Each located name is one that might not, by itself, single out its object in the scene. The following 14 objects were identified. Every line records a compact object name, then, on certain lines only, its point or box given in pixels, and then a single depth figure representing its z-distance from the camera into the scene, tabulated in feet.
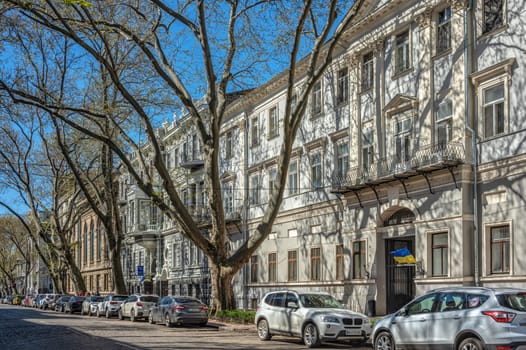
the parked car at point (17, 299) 296.92
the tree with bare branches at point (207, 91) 84.64
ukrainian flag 89.51
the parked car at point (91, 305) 147.01
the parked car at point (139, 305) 118.21
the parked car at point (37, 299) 220.60
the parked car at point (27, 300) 253.92
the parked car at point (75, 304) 164.96
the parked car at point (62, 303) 174.09
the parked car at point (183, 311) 97.19
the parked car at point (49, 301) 196.77
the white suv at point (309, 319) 63.87
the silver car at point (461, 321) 44.91
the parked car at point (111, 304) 134.21
